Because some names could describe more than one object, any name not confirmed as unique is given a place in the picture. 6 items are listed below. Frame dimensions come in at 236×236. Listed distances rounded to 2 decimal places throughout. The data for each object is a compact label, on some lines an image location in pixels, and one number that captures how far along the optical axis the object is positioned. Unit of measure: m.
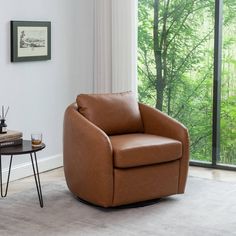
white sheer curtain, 5.48
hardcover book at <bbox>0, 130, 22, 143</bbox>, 4.05
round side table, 3.88
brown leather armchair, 3.87
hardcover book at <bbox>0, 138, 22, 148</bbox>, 4.04
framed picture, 4.74
